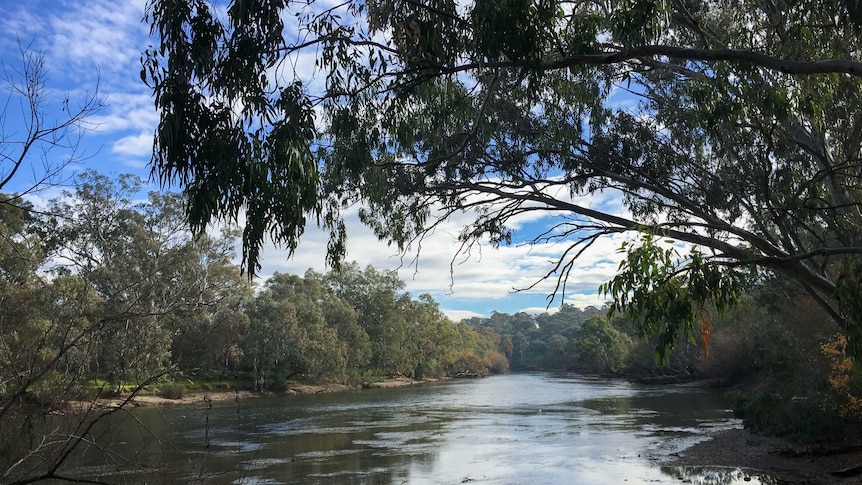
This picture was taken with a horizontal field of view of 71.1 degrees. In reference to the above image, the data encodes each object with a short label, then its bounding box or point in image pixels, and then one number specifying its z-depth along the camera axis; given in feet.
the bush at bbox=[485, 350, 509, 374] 265.34
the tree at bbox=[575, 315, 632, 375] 181.49
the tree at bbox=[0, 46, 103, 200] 10.30
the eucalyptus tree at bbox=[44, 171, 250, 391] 80.89
